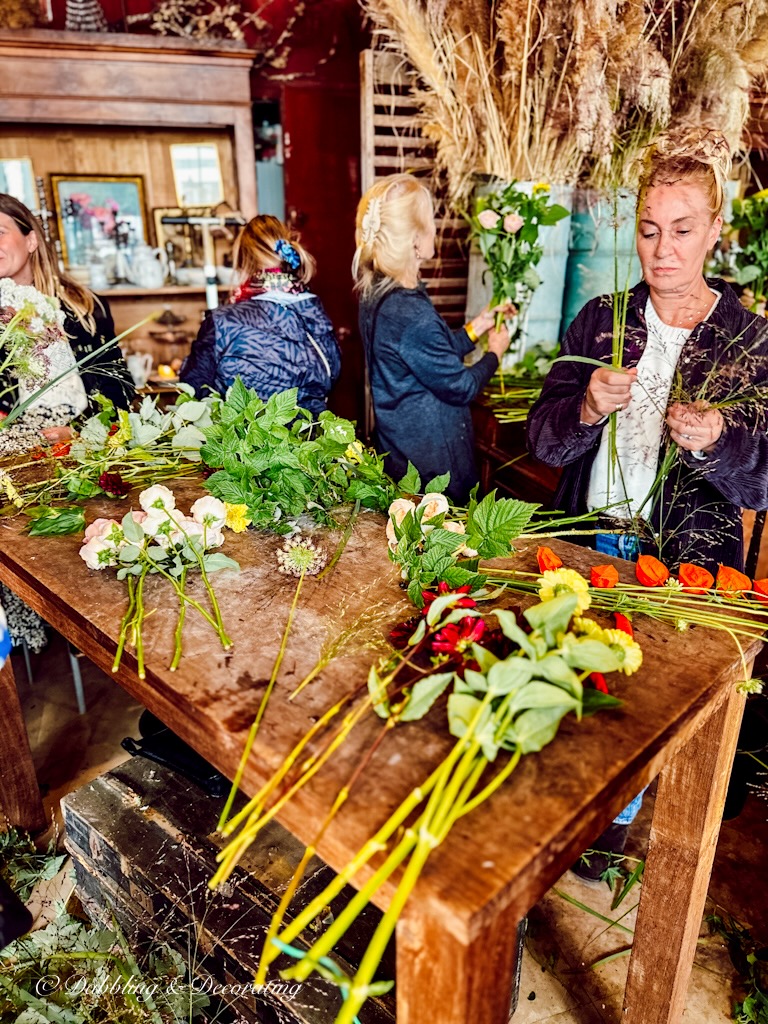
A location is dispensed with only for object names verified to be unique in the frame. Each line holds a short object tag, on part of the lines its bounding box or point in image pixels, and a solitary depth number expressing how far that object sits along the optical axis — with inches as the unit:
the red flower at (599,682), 37.4
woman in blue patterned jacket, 99.3
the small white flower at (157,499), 52.9
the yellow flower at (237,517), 56.3
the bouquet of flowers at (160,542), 51.2
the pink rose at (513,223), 102.3
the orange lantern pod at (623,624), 41.4
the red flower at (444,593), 41.5
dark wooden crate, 52.9
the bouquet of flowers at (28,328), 61.3
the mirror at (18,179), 138.4
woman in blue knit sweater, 94.7
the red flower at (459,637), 38.6
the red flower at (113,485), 64.7
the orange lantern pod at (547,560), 47.4
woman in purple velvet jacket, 60.7
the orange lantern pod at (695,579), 47.3
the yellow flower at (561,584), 41.4
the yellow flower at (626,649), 37.5
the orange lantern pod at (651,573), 47.9
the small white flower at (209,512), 52.4
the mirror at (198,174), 150.5
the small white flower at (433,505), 51.4
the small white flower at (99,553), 51.6
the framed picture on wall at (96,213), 145.2
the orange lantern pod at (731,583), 47.7
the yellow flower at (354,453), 64.1
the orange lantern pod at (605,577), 47.3
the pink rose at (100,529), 52.7
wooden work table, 28.8
